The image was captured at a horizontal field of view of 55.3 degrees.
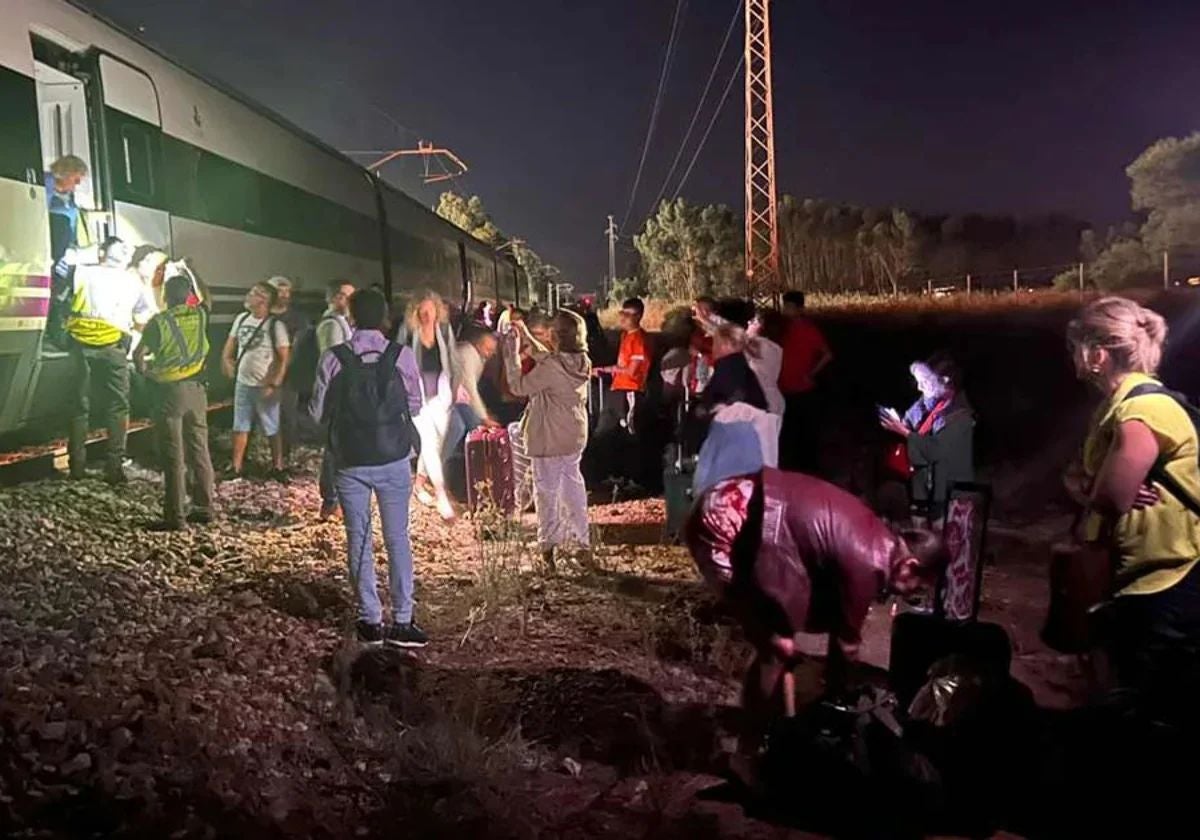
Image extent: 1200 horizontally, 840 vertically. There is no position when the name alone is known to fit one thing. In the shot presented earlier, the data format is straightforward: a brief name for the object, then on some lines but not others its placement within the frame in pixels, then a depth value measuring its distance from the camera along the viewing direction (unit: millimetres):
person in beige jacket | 7426
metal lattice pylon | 32719
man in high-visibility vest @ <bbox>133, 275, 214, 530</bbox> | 7969
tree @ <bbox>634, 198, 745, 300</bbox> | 73000
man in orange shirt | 10352
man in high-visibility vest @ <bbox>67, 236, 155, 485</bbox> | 8938
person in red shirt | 9172
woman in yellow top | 3426
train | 8336
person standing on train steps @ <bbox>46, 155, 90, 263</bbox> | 8938
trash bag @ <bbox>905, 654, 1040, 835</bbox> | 4168
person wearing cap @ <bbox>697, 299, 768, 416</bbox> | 6109
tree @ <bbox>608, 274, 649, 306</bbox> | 80938
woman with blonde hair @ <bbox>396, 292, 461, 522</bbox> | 8930
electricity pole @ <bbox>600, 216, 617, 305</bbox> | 90750
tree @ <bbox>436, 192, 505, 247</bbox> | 53719
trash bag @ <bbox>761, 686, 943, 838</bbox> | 3914
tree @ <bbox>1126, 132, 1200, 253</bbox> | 48031
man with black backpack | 5879
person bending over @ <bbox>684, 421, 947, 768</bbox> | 3918
